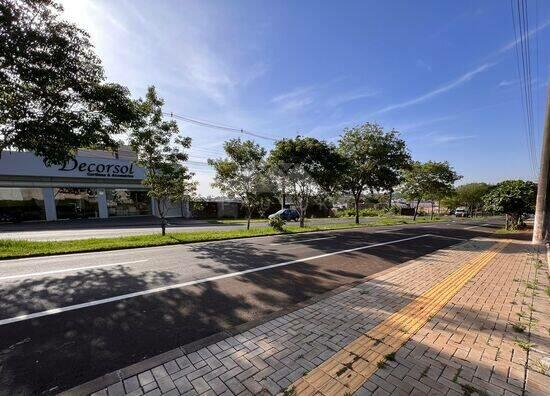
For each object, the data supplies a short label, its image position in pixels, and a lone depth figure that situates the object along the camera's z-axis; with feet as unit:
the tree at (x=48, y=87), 25.80
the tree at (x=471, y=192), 184.75
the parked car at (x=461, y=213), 166.20
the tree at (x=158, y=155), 43.06
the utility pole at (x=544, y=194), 37.06
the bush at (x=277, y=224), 58.35
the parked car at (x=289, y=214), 105.60
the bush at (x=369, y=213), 161.81
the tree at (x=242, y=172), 58.18
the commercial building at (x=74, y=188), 77.97
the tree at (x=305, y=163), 61.05
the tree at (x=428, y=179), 110.11
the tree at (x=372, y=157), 79.82
